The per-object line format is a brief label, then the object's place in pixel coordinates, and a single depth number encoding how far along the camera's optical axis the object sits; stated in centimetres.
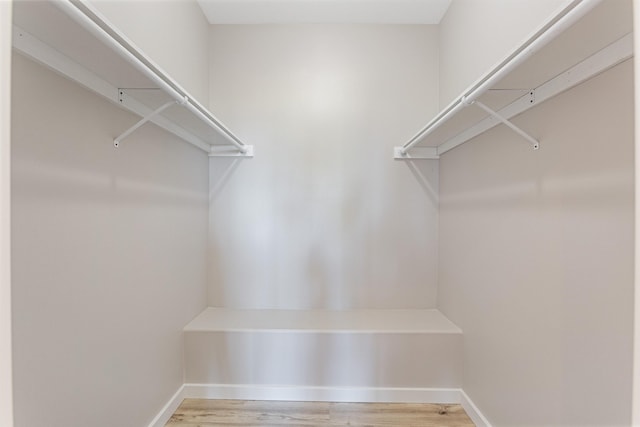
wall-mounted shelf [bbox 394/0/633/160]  74
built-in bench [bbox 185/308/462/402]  187
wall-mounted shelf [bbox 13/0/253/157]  76
